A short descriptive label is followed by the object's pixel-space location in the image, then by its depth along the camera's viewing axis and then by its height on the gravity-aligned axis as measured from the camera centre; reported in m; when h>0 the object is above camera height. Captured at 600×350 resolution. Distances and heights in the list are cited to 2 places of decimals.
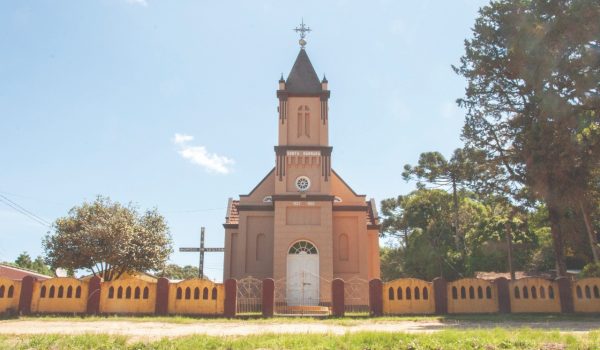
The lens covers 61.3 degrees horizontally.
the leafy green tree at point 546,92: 18.72 +8.31
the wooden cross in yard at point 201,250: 39.44 +3.98
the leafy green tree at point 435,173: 41.81 +10.62
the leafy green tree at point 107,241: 23.73 +2.82
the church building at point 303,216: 27.27 +4.81
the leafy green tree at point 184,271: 86.32 +6.02
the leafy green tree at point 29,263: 70.72 +5.33
